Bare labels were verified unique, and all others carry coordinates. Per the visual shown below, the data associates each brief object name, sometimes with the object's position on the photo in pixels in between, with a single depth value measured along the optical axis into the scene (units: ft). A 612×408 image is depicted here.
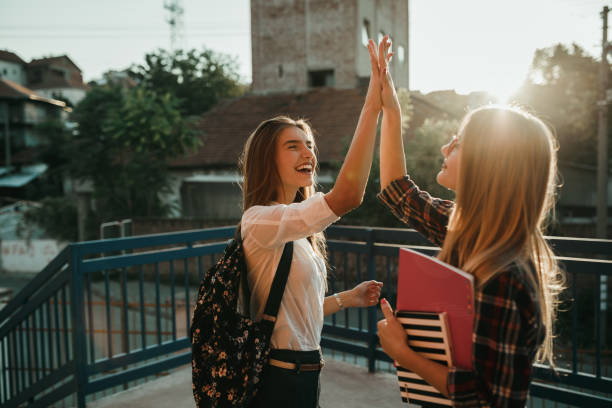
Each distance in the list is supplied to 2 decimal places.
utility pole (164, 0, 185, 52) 123.34
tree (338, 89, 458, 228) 38.24
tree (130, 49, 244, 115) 104.58
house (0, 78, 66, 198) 138.00
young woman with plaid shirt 4.05
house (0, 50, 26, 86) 187.42
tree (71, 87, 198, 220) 54.03
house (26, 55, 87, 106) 189.37
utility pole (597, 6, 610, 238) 40.42
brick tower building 79.20
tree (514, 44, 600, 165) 83.86
